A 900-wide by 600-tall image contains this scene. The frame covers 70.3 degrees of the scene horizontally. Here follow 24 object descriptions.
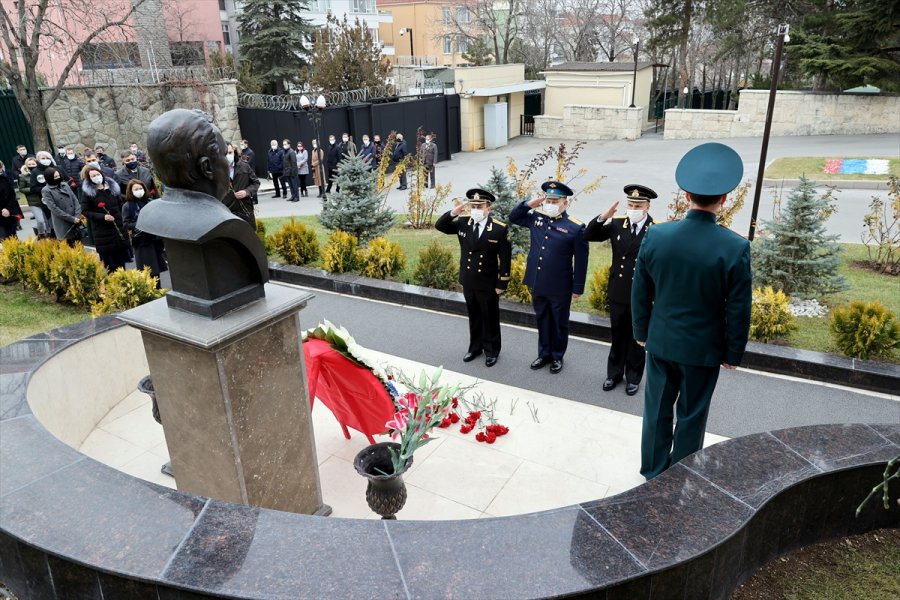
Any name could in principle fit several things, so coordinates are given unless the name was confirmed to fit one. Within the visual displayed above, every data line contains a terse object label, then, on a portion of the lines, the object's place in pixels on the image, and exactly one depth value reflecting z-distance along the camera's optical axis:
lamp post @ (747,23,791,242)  8.54
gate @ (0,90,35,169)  17.64
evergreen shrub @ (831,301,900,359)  5.75
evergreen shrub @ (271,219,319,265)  9.60
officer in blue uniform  5.80
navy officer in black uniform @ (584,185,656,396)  5.48
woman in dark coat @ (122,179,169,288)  8.28
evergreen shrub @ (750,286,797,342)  6.37
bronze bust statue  3.16
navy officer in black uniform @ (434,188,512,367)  6.08
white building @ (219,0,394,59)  34.56
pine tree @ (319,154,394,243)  9.99
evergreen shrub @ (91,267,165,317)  6.52
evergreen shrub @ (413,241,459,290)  8.38
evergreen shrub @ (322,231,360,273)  8.98
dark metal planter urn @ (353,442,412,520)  3.50
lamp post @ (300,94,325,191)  13.30
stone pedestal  3.33
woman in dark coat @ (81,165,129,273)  8.52
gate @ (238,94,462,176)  19.41
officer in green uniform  3.52
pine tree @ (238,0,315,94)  25.66
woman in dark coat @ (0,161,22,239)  10.20
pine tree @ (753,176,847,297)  7.43
